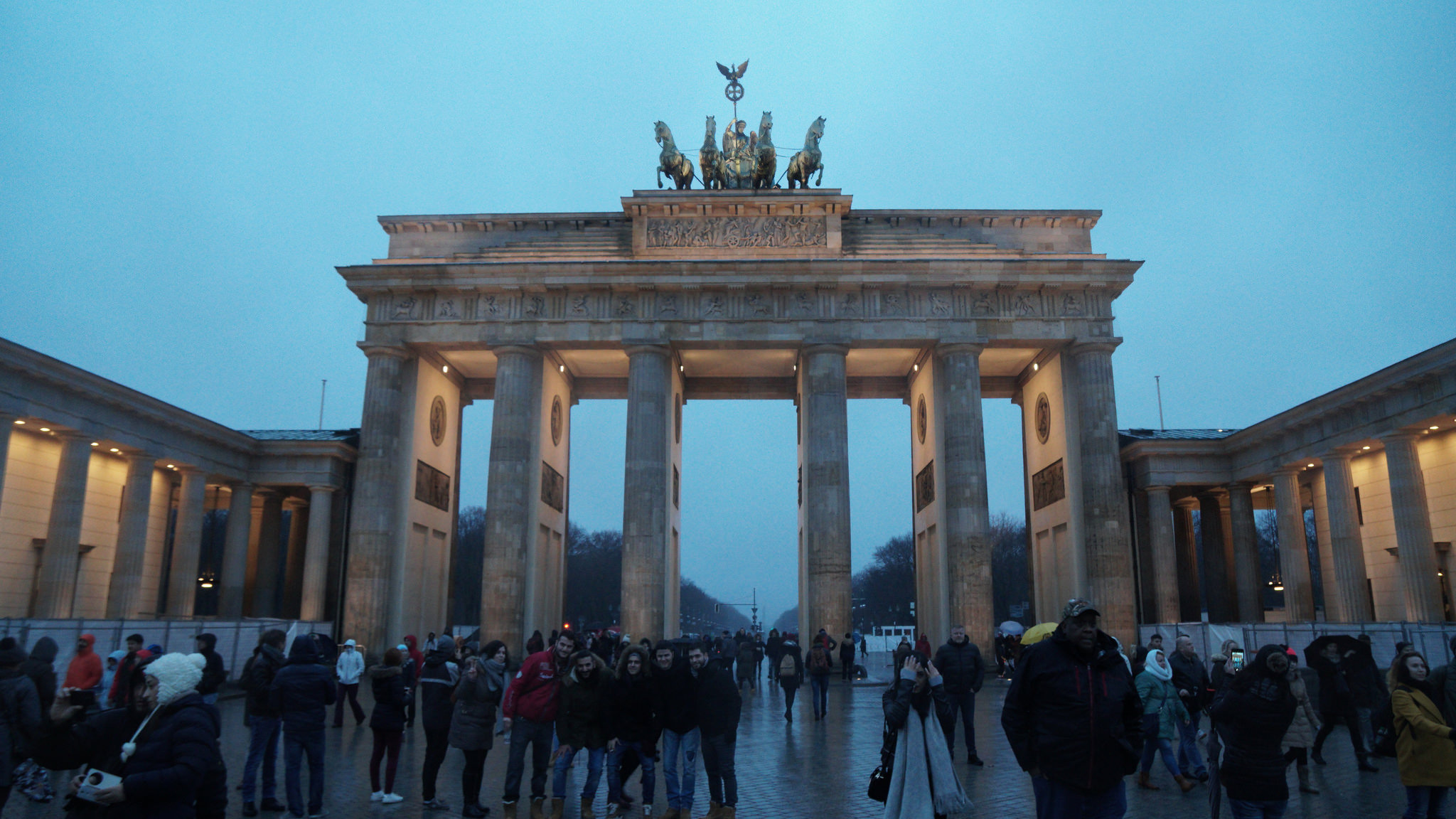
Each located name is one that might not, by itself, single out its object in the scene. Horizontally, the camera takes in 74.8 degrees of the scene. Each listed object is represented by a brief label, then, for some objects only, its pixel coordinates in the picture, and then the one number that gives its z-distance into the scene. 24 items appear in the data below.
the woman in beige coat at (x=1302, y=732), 10.12
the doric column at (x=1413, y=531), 25.95
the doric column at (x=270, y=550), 38.59
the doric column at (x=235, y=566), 34.22
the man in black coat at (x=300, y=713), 9.52
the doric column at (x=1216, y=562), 37.19
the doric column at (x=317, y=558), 33.50
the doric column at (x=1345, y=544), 28.70
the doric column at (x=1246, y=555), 34.50
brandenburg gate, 31.92
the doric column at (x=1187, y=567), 38.78
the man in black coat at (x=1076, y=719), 5.42
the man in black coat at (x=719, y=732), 9.34
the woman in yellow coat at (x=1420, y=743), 7.36
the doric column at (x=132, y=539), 30.17
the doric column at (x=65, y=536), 26.77
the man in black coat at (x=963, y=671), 12.60
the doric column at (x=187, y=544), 32.59
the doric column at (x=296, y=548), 39.34
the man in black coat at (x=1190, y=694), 11.41
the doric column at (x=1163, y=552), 33.53
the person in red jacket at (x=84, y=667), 11.92
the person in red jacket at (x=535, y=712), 9.90
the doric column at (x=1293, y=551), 32.06
